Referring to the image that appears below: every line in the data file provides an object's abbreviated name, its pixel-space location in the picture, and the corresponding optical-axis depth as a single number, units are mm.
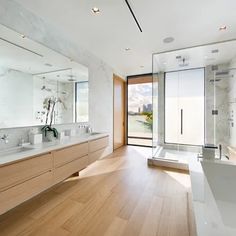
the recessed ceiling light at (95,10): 2206
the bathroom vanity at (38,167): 1499
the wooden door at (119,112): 5309
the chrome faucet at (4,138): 1987
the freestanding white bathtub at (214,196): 1325
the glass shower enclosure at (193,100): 4109
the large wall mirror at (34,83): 2070
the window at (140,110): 5828
